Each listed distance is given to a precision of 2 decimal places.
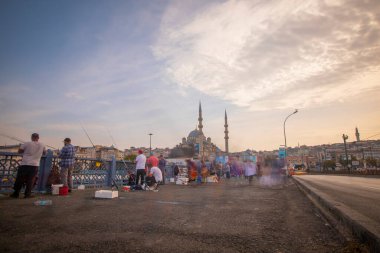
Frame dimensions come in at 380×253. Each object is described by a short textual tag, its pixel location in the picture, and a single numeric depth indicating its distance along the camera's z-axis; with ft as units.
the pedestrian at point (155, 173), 34.09
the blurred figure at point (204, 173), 55.84
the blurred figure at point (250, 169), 53.21
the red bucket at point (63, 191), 25.63
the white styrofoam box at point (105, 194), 22.41
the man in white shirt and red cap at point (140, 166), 36.02
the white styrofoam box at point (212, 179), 57.52
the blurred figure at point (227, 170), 78.15
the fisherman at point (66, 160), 27.20
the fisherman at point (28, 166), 22.44
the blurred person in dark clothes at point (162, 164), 50.29
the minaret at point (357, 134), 468.42
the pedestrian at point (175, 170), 61.57
